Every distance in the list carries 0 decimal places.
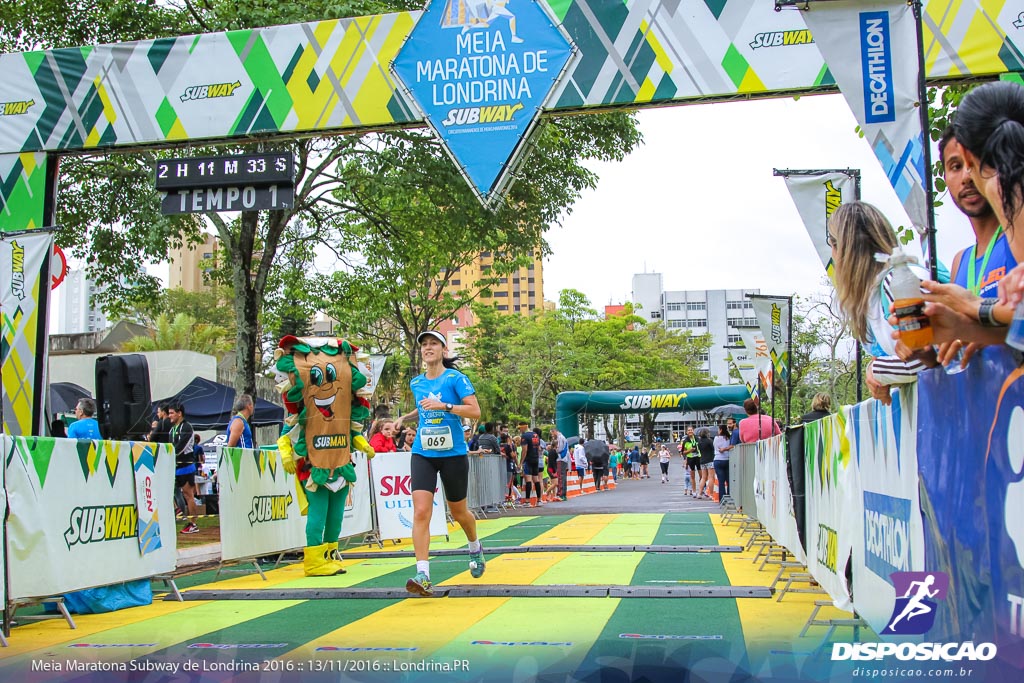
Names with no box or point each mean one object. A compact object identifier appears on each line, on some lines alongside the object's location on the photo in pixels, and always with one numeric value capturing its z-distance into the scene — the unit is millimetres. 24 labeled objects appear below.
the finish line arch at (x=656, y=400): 44000
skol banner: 12648
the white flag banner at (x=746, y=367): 20245
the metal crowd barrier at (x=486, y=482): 18612
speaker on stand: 9477
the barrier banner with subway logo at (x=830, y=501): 5042
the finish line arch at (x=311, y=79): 8414
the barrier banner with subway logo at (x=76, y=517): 6074
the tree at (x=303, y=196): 13914
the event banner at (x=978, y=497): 2611
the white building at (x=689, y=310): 150750
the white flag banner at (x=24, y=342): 9273
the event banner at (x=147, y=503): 7363
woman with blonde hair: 3797
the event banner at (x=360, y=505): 12034
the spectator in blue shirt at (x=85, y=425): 10914
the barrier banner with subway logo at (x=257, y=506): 8719
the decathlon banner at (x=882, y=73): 5156
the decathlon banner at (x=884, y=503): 3650
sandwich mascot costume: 8781
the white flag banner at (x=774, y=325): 11977
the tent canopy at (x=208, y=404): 23594
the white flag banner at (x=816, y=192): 8688
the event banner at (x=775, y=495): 7764
